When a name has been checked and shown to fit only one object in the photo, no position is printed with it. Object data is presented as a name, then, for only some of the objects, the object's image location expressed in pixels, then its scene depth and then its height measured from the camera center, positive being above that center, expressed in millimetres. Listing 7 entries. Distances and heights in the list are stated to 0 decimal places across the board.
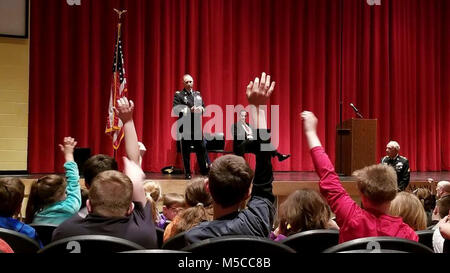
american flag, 8023 +848
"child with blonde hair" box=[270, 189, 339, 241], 2539 -345
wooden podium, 7934 -21
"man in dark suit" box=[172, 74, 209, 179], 7766 +254
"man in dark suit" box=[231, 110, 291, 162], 8375 +193
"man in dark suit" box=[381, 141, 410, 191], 7281 -298
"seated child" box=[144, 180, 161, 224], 3686 -339
